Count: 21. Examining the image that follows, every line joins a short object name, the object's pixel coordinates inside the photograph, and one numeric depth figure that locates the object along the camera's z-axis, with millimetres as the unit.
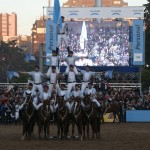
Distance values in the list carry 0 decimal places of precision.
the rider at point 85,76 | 28500
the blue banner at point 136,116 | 49781
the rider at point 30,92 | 27300
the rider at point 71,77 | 28156
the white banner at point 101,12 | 55719
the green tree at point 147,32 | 85125
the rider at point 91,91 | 28047
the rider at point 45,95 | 27516
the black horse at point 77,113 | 27516
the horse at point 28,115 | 27234
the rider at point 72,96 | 27594
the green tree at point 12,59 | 101969
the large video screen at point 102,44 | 53062
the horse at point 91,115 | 27422
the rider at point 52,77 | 27875
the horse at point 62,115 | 27188
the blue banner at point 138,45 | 53312
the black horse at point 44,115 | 27250
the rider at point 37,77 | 28338
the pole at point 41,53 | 50428
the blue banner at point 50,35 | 53625
